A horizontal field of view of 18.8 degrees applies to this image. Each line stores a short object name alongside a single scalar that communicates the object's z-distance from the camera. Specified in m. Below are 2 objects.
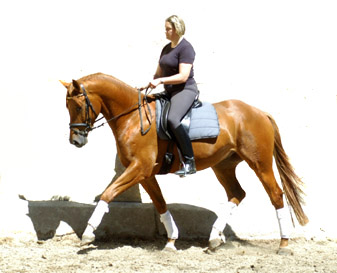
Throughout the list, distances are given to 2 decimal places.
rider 10.66
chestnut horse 10.48
